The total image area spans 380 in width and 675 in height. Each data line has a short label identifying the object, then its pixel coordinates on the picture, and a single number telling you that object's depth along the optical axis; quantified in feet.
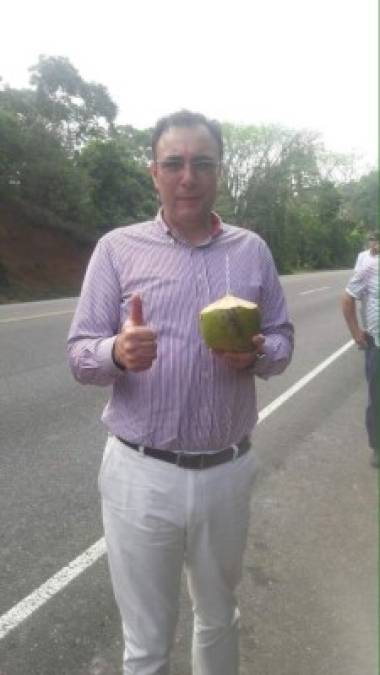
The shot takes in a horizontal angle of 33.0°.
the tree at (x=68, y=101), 94.07
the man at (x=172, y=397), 6.69
